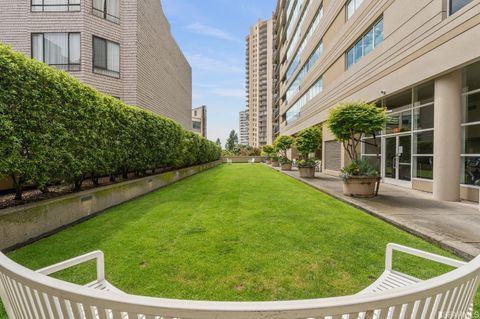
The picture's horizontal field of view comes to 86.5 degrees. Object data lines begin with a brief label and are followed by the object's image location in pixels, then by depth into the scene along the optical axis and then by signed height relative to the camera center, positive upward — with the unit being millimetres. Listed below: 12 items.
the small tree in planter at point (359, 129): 9297 +1136
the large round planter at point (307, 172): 16984 -938
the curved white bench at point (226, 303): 941 -573
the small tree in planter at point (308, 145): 17062 +866
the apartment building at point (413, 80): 8469 +3275
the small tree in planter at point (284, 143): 26133 +1551
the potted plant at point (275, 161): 32250 -444
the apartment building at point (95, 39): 16469 +7848
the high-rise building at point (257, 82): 112538 +35280
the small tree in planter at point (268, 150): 39706 +1204
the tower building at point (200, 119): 82862 +12962
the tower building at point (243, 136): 194800 +16522
